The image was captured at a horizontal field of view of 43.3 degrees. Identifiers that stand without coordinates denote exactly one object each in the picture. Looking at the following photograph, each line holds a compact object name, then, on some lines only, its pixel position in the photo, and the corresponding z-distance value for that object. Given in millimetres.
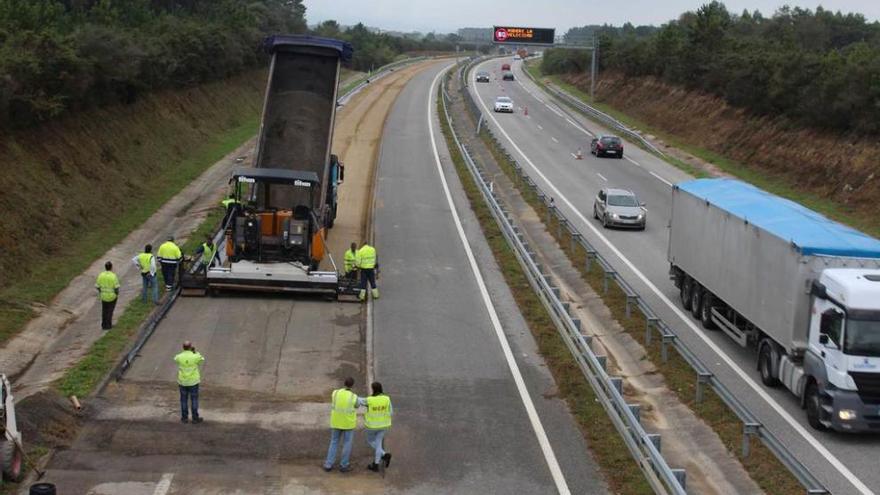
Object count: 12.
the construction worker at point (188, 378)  16422
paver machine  25188
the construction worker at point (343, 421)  14727
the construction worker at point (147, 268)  23986
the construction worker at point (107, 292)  22406
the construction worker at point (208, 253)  26188
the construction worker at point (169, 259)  25156
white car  77500
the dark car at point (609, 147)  56094
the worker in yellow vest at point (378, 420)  14719
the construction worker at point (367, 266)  25484
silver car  35938
